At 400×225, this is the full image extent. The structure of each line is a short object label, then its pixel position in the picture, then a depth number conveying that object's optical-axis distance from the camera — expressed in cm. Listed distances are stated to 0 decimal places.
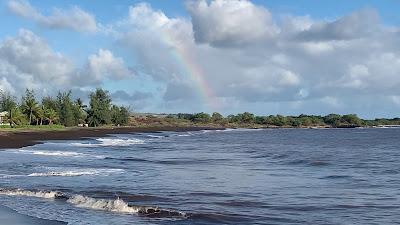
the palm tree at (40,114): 12022
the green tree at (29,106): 11778
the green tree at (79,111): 14388
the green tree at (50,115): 12382
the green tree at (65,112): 13462
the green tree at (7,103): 11925
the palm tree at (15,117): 10662
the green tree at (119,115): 17231
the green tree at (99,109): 15488
